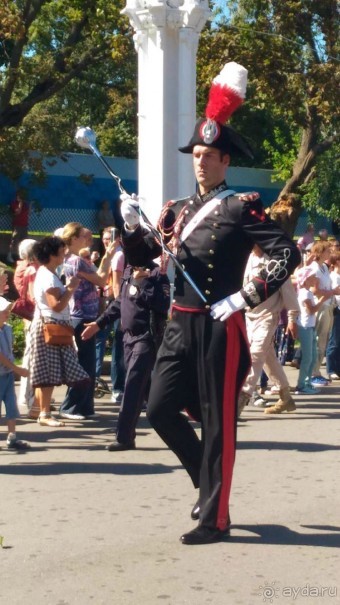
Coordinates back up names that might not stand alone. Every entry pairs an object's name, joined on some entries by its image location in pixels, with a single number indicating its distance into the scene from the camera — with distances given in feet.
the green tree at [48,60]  67.15
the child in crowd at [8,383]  29.68
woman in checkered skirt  33.17
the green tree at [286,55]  71.56
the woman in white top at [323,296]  44.09
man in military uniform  19.69
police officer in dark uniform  29.81
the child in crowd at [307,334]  42.70
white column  49.60
